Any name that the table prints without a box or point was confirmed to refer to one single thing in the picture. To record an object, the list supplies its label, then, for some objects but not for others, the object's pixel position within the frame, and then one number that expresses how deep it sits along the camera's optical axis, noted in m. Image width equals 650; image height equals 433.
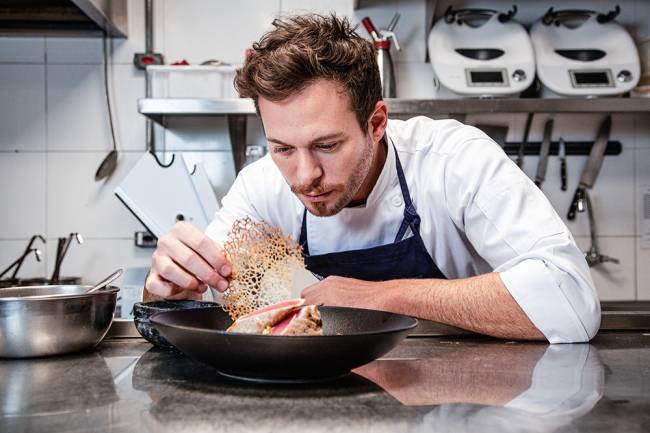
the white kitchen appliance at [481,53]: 2.69
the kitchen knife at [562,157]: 2.93
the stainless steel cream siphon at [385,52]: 2.73
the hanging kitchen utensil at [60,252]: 2.68
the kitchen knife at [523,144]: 2.92
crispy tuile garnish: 1.17
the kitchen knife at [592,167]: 2.92
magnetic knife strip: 2.94
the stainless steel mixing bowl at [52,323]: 1.05
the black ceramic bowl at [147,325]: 1.15
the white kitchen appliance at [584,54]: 2.72
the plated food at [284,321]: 0.95
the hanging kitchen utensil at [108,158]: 2.87
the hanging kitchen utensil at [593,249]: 2.92
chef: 1.29
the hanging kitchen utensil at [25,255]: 2.64
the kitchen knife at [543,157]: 2.90
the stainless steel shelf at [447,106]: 2.55
